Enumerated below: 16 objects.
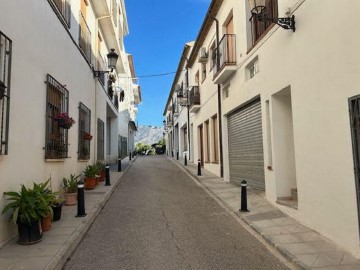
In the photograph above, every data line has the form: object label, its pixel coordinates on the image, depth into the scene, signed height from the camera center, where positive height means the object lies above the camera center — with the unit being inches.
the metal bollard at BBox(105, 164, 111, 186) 472.1 -26.4
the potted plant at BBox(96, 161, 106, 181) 512.5 -15.8
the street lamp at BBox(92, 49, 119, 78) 500.1 +148.8
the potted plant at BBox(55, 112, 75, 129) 309.0 +37.0
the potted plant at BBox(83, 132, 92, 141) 450.0 +31.8
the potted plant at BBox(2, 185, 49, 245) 205.5 -31.1
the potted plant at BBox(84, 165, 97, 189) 439.8 -22.5
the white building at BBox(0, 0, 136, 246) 211.2 +64.5
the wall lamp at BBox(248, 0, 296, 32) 269.1 +116.9
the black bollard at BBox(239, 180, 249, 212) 311.9 -41.3
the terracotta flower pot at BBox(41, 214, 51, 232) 234.2 -43.8
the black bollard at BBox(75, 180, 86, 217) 287.3 -35.8
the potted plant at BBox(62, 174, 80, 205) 336.5 -30.8
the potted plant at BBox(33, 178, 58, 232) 219.9 -25.9
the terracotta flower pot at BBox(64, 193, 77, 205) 335.8 -37.8
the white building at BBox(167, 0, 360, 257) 198.7 +40.8
